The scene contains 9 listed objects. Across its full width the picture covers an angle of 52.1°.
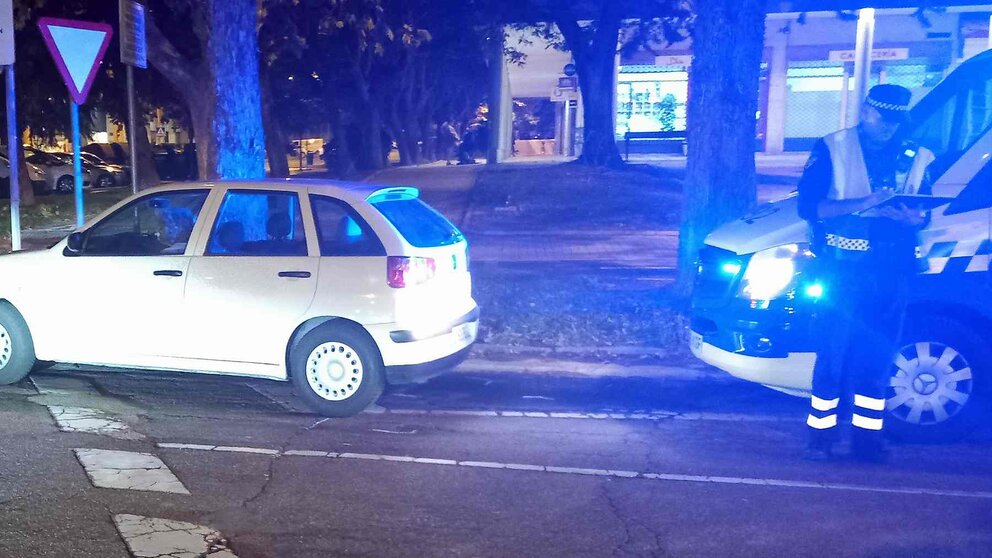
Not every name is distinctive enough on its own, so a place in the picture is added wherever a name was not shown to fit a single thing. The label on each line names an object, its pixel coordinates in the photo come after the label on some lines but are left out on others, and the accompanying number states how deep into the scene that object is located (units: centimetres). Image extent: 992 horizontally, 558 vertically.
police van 586
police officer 552
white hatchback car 676
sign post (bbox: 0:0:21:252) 974
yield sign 923
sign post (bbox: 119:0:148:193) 972
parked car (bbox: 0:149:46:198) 3075
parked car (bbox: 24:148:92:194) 3225
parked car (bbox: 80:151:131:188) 3578
